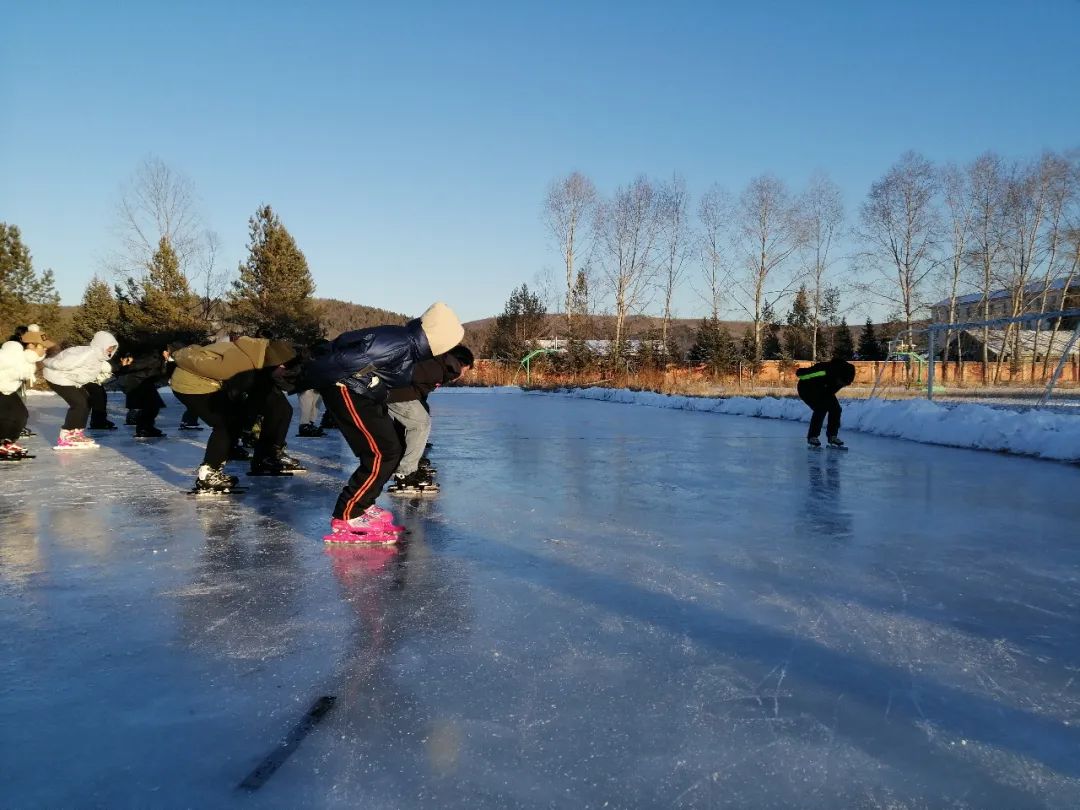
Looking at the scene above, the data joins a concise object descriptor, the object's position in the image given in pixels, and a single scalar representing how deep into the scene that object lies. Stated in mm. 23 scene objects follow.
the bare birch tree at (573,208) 41625
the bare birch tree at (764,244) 38438
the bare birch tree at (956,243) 36156
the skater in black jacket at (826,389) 10156
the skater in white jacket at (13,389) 8523
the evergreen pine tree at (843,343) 54572
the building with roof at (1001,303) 38469
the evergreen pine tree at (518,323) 48300
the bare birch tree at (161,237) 41406
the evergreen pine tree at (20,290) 38719
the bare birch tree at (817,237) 38781
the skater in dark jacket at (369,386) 4469
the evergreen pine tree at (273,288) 44938
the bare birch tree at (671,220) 42000
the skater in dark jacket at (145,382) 11656
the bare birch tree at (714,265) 41406
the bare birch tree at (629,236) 41656
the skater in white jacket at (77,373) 9320
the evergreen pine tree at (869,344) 58756
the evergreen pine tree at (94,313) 48569
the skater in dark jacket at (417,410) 5840
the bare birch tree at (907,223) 35125
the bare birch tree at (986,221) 36000
